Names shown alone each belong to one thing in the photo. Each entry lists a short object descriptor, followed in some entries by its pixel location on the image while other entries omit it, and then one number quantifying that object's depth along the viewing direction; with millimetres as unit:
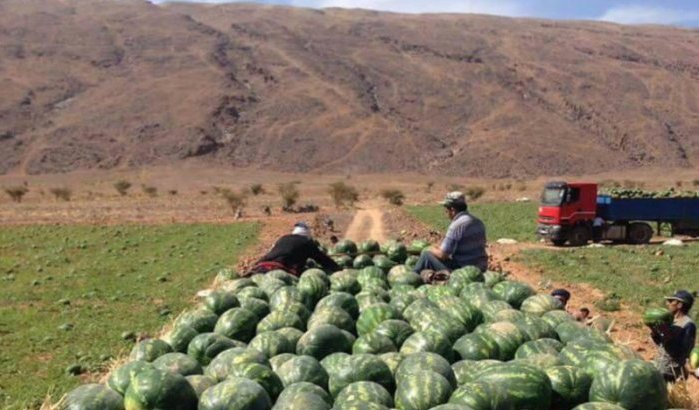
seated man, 11055
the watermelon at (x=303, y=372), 6215
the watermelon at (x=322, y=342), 7004
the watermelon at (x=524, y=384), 5629
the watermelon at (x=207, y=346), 7262
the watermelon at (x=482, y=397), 5301
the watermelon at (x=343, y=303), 8495
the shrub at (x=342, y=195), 47116
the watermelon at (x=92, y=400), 5926
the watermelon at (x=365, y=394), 5590
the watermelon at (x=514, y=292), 9477
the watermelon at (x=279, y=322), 8005
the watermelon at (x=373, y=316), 7945
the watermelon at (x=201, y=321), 8375
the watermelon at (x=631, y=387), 5766
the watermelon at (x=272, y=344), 7223
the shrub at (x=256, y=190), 60219
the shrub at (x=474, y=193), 56769
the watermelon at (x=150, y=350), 7375
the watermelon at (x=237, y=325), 8086
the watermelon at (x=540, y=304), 8781
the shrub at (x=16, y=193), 54184
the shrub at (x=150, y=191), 61406
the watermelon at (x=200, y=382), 5984
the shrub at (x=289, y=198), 44344
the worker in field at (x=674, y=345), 8367
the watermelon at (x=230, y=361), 6414
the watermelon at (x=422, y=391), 5520
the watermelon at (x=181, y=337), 7863
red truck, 26391
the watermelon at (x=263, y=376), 6059
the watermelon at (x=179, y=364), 6496
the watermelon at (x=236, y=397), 5469
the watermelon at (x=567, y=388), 6000
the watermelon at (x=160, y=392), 5641
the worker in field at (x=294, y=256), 11766
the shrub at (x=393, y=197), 50375
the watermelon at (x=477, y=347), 6848
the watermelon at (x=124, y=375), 6418
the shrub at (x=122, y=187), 62125
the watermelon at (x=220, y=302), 8930
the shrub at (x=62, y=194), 56094
